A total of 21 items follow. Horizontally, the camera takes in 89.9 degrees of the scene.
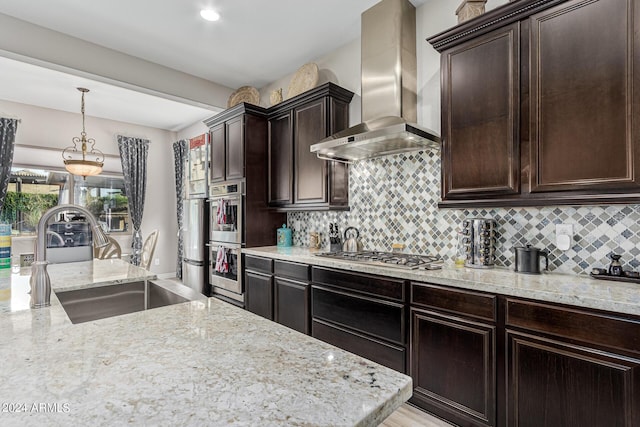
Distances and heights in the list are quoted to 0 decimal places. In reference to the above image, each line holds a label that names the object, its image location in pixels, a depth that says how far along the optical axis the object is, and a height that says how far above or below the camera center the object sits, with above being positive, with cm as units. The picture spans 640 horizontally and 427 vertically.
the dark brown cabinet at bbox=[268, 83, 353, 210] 312 +68
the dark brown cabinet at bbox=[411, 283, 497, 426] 174 -81
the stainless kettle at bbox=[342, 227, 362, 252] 304 -27
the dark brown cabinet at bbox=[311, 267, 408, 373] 213 -73
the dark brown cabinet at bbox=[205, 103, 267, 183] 358 +88
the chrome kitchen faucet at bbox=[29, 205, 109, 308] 118 -17
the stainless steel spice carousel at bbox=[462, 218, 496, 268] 215 -19
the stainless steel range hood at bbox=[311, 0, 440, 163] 254 +113
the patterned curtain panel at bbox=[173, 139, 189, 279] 602 +78
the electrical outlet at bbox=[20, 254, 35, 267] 231 -32
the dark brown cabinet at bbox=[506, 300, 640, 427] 136 -71
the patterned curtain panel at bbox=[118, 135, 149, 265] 577 +72
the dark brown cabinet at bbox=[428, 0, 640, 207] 156 +61
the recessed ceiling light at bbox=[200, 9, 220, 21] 274 +176
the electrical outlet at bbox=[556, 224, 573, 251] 193 -14
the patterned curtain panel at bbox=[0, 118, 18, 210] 458 +97
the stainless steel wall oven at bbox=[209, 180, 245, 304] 354 -26
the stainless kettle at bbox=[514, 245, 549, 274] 194 -28
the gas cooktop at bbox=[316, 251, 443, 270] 222 -34
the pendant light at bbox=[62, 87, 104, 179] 391 +100
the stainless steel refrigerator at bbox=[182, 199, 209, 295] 444 -41
